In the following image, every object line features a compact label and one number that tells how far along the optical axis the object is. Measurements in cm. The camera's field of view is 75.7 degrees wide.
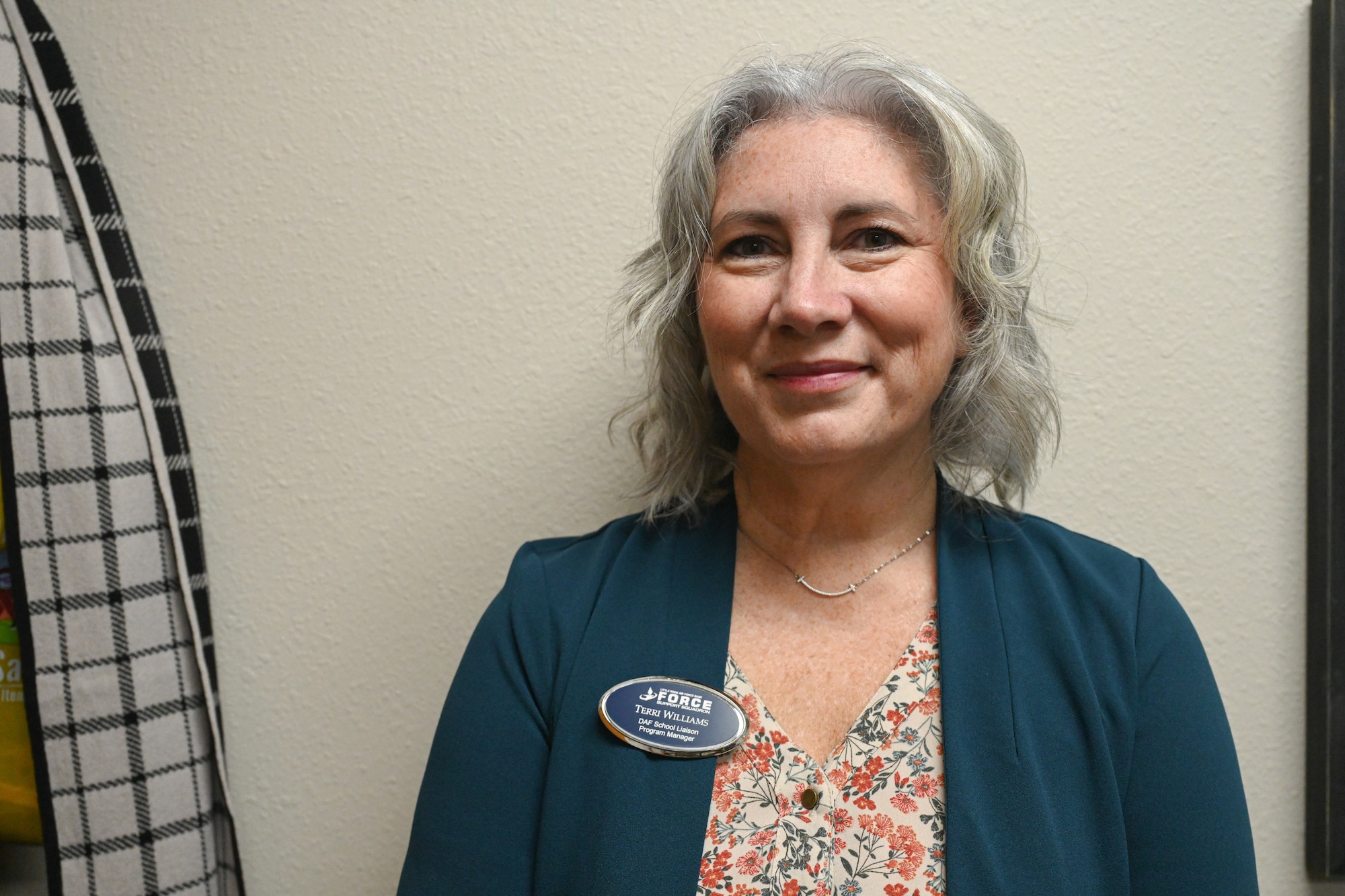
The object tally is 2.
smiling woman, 81
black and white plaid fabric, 105
